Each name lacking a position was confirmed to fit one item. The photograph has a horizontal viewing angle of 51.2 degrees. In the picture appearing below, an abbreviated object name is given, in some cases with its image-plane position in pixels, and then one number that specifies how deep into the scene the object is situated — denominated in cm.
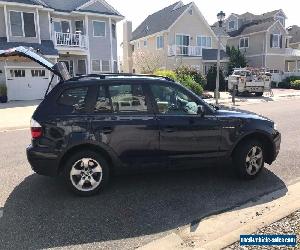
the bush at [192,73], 2314
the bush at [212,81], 2928
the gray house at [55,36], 2180
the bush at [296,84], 3155
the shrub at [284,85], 3341
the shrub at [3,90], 2051
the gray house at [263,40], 3859
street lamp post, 1840
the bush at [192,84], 2109
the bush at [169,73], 2133
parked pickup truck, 2331
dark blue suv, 464
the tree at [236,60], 3644
